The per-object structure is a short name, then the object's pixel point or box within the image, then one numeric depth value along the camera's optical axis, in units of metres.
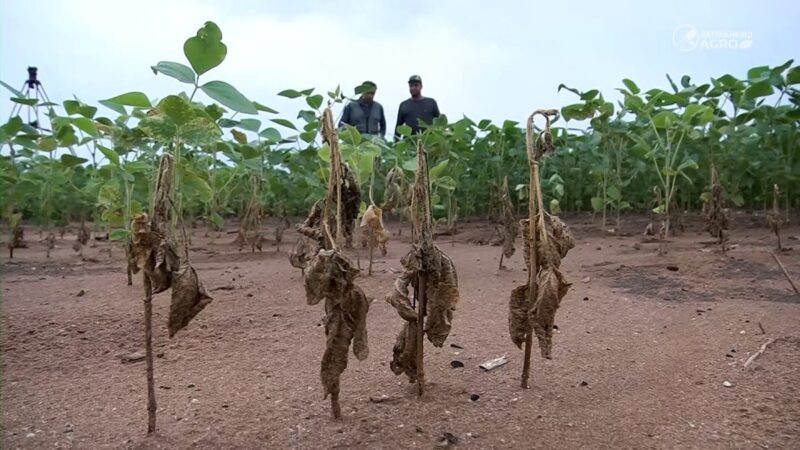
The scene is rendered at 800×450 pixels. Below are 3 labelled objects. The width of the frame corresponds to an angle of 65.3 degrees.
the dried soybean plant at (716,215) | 3.71
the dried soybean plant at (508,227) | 3.27
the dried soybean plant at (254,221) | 4.36
